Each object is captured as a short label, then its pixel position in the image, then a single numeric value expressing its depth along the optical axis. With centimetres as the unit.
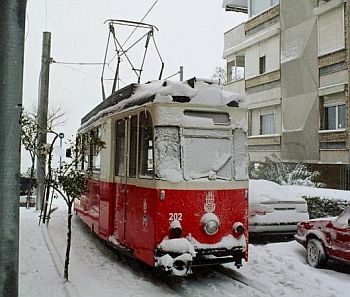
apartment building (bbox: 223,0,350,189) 1895
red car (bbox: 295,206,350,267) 866
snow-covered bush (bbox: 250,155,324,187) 1914
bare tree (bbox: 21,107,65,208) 981
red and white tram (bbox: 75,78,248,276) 755
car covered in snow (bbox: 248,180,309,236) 1177
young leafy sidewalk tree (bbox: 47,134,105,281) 815
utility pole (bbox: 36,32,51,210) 1773
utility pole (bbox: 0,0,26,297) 481
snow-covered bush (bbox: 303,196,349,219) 1405
